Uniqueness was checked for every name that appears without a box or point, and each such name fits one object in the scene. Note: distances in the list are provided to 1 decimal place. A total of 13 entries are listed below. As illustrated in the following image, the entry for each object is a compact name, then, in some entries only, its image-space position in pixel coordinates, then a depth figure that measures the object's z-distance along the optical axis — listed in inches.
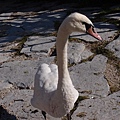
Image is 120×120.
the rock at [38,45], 187.5
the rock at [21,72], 156.2
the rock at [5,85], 153.5
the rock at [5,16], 269.0
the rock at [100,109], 129.3
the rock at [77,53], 173.5
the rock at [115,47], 176.1
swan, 105.9
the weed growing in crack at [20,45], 192.2
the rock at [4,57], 184.2
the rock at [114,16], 232.4
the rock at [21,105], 133.9
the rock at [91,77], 145.5
